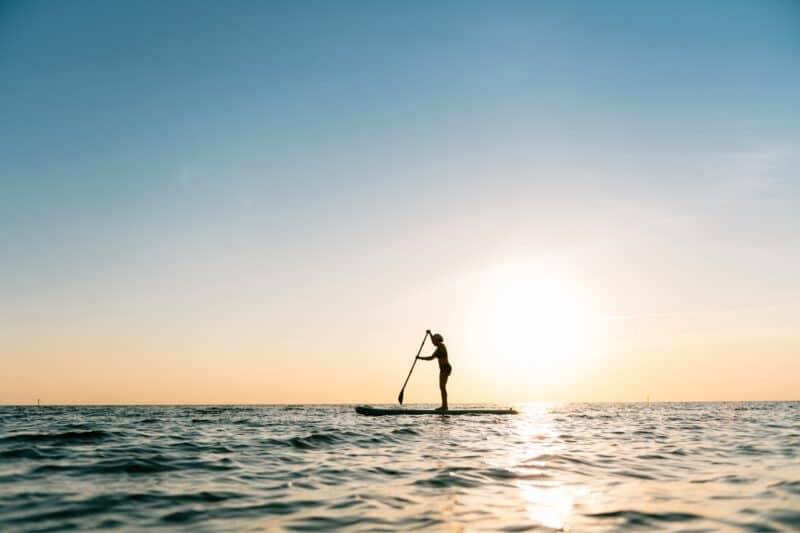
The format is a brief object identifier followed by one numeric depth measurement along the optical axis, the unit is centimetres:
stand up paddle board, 2325
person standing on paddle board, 2423
